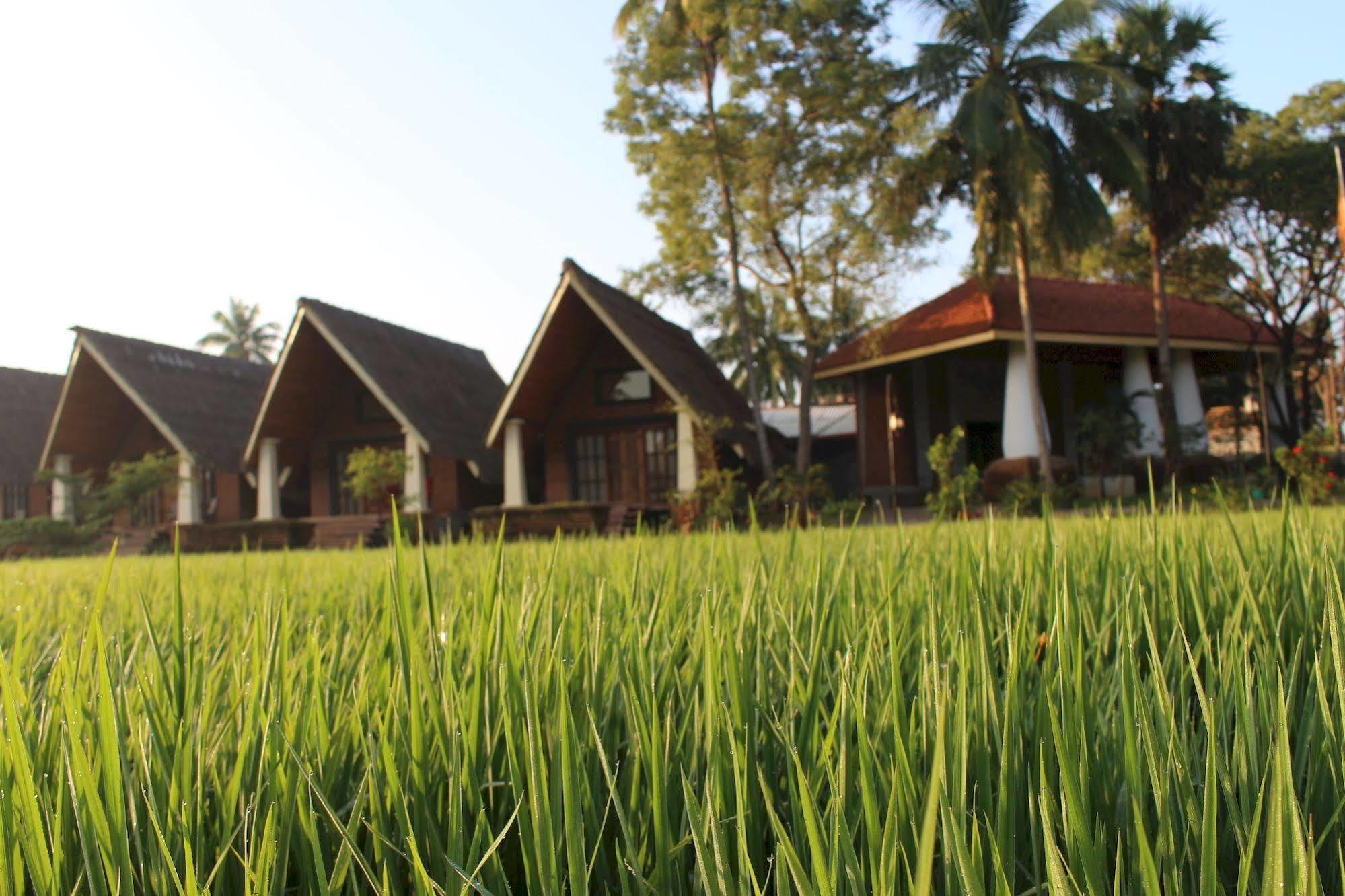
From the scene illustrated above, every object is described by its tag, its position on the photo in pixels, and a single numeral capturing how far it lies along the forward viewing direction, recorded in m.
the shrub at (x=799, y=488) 17.16
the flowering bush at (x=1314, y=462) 12.78
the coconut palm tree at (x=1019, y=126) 17.31
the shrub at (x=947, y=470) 14.32
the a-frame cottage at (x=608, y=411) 18.28
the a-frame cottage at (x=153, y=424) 21.22
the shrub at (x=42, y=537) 18.72
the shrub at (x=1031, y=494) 15.70
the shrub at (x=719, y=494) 15.79
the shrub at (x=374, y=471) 18.92
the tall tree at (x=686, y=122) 19.02
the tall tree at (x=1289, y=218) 23.53
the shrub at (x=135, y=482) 20.06
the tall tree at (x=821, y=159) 18.66
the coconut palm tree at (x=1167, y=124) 19.52
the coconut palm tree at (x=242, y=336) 57.12
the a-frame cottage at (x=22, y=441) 25.61
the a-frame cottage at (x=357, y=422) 19.58
